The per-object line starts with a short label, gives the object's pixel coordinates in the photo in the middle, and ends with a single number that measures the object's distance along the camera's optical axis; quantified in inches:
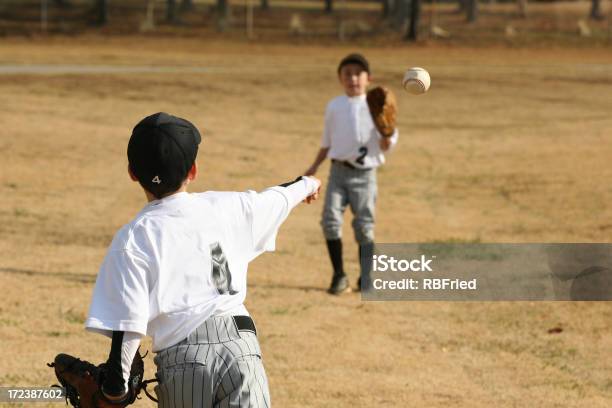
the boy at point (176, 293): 322.3
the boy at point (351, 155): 832.9
